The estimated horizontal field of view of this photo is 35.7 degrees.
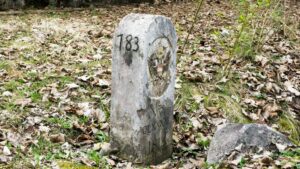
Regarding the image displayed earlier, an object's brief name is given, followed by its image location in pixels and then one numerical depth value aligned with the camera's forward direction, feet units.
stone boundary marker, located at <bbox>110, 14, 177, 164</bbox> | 12.84
